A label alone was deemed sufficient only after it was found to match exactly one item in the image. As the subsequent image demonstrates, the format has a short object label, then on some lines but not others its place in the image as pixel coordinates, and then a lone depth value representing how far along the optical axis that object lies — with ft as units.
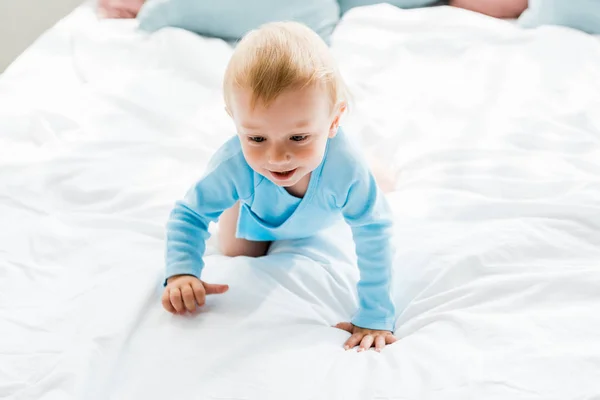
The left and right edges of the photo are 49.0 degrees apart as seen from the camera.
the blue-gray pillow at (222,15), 5.71
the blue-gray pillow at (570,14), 5.57
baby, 2.68
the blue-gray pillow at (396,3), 6.21
